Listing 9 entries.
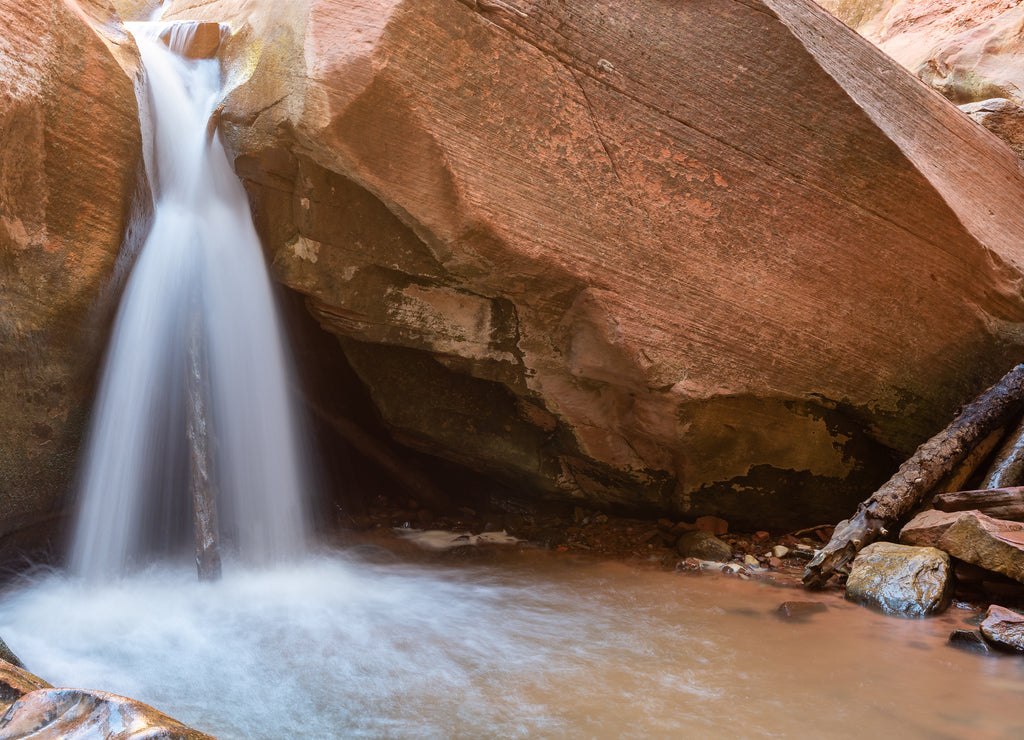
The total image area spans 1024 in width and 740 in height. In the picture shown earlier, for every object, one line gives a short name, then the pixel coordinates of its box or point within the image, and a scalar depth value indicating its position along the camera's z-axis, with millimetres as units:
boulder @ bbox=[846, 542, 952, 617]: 3590
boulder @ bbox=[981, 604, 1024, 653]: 2953
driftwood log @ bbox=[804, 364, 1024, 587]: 4160
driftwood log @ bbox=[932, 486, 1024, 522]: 3938
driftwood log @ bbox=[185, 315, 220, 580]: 3930
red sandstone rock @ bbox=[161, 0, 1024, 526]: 3904
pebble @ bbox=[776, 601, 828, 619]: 3559
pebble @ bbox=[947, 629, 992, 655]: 3000
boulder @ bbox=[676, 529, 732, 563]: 4852
